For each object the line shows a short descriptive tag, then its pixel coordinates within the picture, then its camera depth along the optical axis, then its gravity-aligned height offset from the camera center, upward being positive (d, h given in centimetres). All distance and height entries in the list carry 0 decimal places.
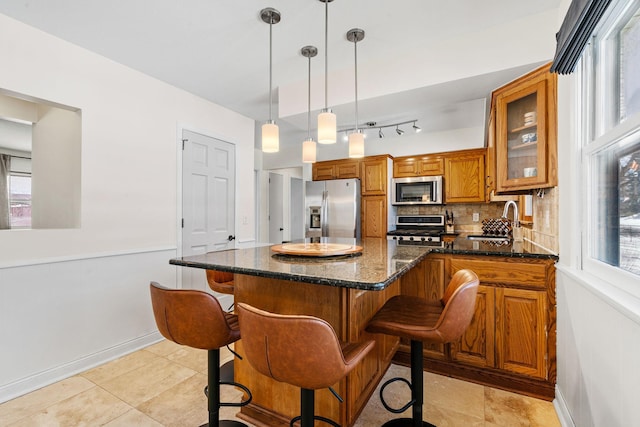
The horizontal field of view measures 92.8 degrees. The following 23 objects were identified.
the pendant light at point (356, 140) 220 +54
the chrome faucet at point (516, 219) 338 -4
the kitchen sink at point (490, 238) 298 -24
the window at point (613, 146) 111 +30
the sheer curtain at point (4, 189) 396 +33
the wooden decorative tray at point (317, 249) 170 -21
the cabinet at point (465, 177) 423 +55
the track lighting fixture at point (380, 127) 414 +124
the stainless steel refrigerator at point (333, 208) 462 +11
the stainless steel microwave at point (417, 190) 444 +37
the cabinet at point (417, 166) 449 +75
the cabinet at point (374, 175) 459 +62
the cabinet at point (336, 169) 480 +74
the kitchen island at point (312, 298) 133 -43
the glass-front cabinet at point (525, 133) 196 +59
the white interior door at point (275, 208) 638 +14
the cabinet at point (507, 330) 193 -75
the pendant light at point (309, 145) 227 +52
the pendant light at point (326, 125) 195 +58
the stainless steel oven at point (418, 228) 420 -20
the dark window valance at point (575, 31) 113 +77
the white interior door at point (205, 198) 321 +19
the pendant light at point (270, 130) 200 +58
